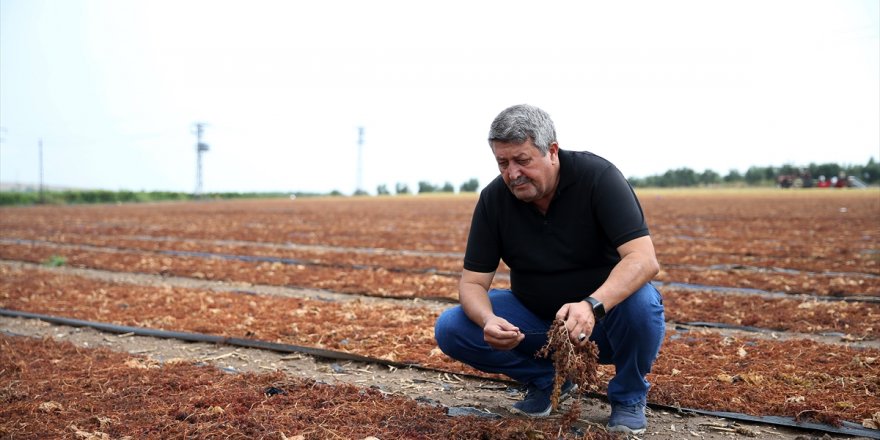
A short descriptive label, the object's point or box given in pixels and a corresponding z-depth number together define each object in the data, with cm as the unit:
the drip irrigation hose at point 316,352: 301
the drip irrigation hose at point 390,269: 654
